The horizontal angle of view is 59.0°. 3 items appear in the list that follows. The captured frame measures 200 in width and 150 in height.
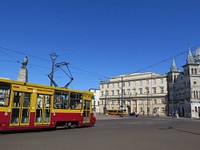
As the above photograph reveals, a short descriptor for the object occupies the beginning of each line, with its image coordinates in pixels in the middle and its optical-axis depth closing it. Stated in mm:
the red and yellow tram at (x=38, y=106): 10449
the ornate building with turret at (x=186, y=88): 59558
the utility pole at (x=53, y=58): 20582
